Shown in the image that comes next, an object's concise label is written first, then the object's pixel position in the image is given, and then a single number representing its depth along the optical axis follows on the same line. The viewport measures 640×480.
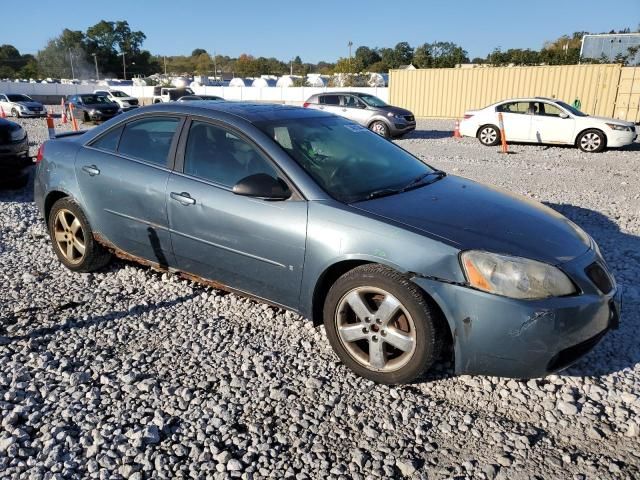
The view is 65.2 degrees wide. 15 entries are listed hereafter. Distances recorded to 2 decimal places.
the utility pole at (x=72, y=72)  89.85
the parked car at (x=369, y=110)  16.47
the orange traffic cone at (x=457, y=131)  16.30
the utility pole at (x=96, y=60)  89.74
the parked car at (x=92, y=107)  22.23
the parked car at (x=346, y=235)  2.63
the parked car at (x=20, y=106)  26.38
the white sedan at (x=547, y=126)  13.34
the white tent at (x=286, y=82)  53.31
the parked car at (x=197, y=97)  18.09
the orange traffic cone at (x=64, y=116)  21.81
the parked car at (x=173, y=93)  29.52
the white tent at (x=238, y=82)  58.39
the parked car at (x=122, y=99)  27.77
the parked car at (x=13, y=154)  7.31
